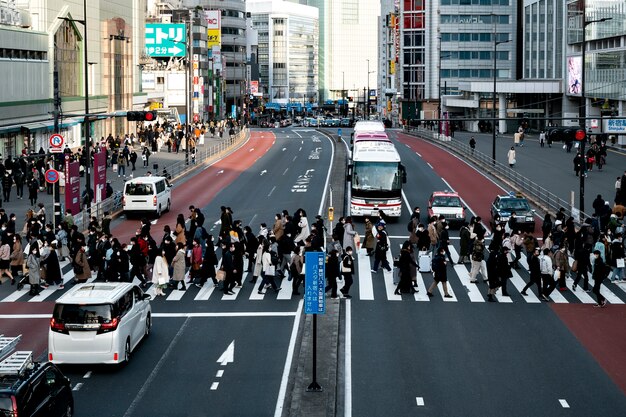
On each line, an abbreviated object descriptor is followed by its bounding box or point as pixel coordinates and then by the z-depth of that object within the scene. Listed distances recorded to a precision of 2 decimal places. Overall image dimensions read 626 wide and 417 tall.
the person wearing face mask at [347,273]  26.83
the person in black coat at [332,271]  26.42
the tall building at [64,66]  58.16
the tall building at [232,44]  170.12
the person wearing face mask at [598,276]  25.94
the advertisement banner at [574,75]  87.12
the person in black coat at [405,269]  27.16
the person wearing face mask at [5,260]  29.23
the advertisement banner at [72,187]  37.12
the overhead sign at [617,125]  51.85
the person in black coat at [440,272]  26.62
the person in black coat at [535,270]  26.78
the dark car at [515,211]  39.09
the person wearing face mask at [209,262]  28.30
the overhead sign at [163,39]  100.00
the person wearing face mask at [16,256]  29.20
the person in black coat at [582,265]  27.97
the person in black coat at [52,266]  28.27
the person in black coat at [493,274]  26.45
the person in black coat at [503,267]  26.56
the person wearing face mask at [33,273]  27.45
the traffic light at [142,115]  39.97
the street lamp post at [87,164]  40.31
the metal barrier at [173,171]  39.10
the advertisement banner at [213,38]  141.38
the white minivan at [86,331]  19.20
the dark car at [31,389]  13.76
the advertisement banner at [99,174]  41.25
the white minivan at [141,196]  41.97
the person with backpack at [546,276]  26.83
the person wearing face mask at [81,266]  27.75
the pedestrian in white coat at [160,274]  27.33
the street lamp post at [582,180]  40.19
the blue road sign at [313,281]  18.77
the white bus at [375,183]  41.41
